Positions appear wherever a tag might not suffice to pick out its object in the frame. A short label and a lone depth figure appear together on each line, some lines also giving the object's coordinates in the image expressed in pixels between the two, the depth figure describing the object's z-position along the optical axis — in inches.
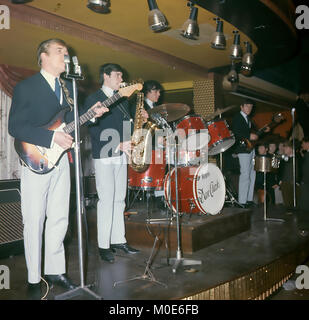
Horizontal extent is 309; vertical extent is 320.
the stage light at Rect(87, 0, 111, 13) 136.5
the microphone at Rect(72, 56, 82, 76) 92.9
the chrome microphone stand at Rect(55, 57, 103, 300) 91.5
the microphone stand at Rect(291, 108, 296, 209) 258.5
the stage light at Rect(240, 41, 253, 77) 228.2
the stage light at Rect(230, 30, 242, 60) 206.2
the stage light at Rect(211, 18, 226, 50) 185.5
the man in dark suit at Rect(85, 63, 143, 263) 132.3
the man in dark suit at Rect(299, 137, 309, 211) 244.5
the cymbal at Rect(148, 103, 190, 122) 153.8
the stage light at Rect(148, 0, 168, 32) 149.9
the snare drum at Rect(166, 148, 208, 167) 175.5
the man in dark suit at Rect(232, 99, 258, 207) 240.2
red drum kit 161.2
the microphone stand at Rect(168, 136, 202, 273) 128.9
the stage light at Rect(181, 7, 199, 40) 166.2
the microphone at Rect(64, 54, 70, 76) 91.7
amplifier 147.9
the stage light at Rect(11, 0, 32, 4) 134.3
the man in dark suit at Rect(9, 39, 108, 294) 98.1
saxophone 150.5
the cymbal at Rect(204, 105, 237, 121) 183.9
